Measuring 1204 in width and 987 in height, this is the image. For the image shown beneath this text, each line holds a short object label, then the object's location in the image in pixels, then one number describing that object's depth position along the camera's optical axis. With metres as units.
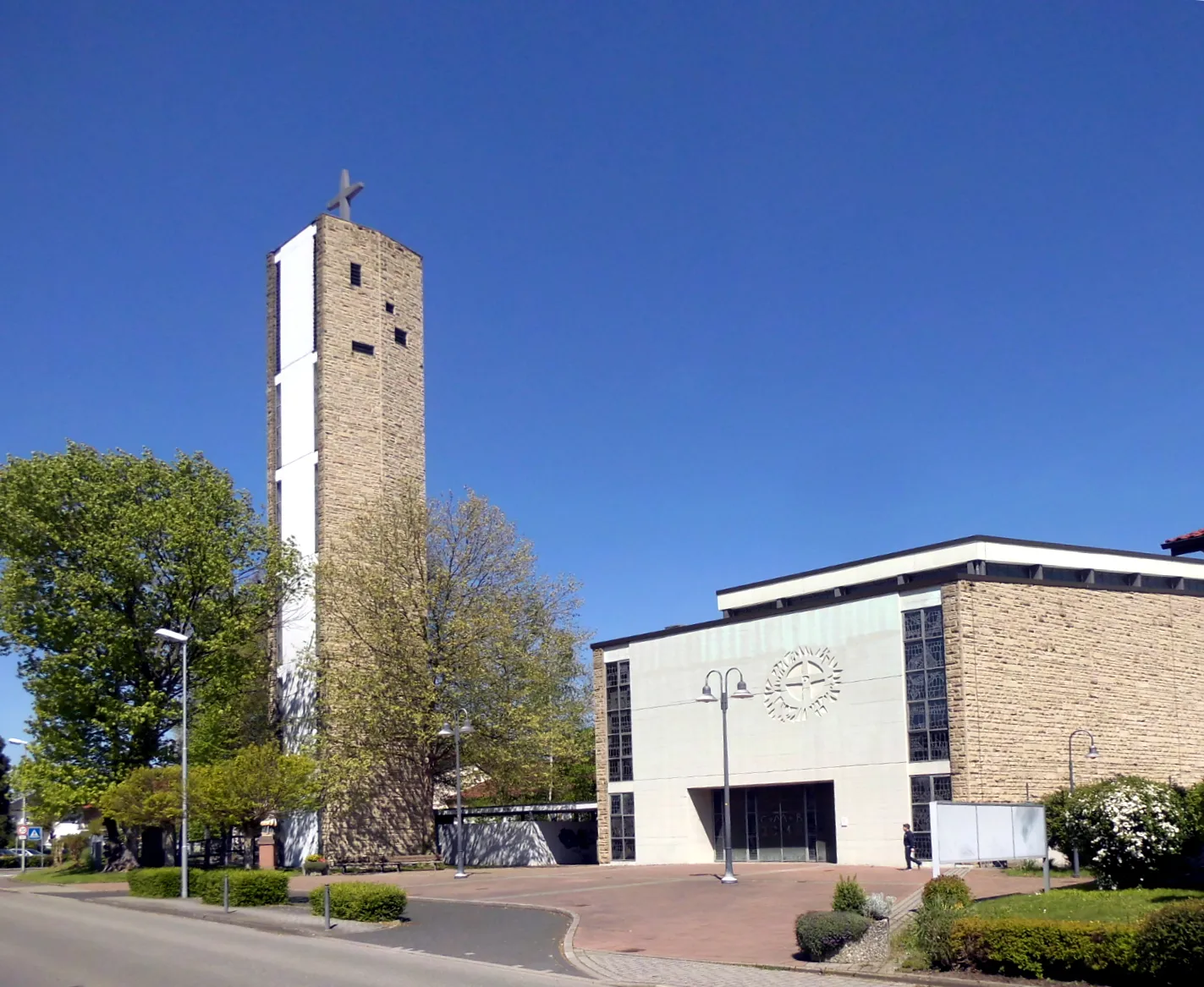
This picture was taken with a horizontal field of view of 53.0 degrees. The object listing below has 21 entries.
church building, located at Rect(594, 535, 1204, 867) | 34.03
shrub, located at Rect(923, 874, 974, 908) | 17.72
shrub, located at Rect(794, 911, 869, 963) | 17.52
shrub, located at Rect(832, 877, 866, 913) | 19.19
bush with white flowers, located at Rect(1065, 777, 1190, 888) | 19.39
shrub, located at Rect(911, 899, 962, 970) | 15.85
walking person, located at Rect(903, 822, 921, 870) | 32.38
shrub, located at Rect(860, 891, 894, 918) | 18.80
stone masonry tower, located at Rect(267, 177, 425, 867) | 50.50
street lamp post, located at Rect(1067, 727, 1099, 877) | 33.65
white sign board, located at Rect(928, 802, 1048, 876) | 18.80
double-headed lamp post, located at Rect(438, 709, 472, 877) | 38.84
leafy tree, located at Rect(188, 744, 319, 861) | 34.34
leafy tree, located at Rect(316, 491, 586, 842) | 45.31
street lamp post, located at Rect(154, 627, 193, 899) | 32.94
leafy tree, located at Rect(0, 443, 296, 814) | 43.06
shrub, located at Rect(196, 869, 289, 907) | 29.19
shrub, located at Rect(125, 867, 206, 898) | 33.78
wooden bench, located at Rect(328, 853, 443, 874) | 46.03
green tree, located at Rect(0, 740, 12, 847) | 86.03
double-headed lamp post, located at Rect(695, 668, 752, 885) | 31.05
